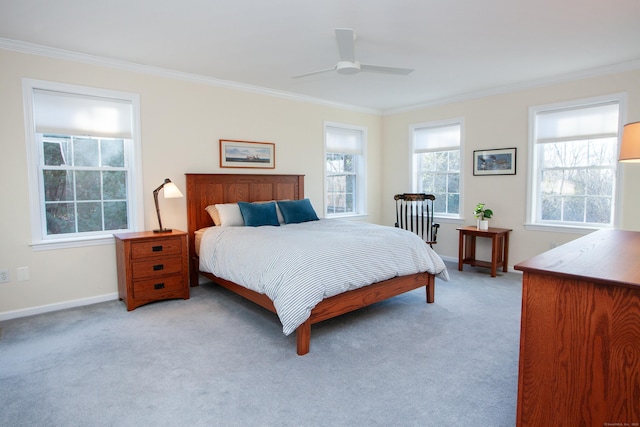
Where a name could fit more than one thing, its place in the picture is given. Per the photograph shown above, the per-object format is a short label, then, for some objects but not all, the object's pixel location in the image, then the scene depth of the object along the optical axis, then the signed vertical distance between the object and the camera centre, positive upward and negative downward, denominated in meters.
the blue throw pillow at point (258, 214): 4.08 -0.30
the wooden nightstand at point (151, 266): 3.40 -0.78
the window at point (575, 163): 4.08 +0.29
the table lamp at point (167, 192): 3.73 -0.04
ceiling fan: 2.63 +1.10
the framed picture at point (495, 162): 4.78 +0.35
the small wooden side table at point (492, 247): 4.58 -0.83
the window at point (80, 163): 3.36 +0.26
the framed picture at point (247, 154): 4.55 +0.45
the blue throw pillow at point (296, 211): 4.44 -0.30
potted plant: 4.84 -0.39
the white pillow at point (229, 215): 4.09 -0.31
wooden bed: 2.74 -0.42
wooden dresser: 1.27 -0.59
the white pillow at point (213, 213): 4.19 -0.30
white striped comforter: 2.53 -0.60
